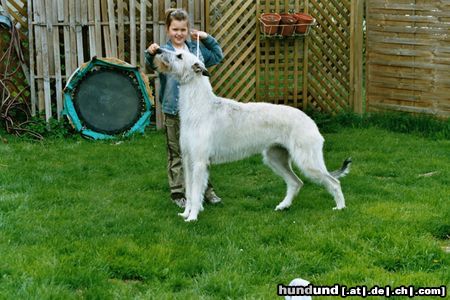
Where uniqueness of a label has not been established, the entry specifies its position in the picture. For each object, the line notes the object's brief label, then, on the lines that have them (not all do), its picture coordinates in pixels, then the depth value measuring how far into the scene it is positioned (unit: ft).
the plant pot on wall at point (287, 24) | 32.04
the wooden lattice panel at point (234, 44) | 32.65
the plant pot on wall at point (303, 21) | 32.30
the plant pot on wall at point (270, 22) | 31.81
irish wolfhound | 20.10
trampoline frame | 30.50
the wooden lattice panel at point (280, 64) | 33.45
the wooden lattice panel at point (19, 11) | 31.40
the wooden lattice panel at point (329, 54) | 34.24
